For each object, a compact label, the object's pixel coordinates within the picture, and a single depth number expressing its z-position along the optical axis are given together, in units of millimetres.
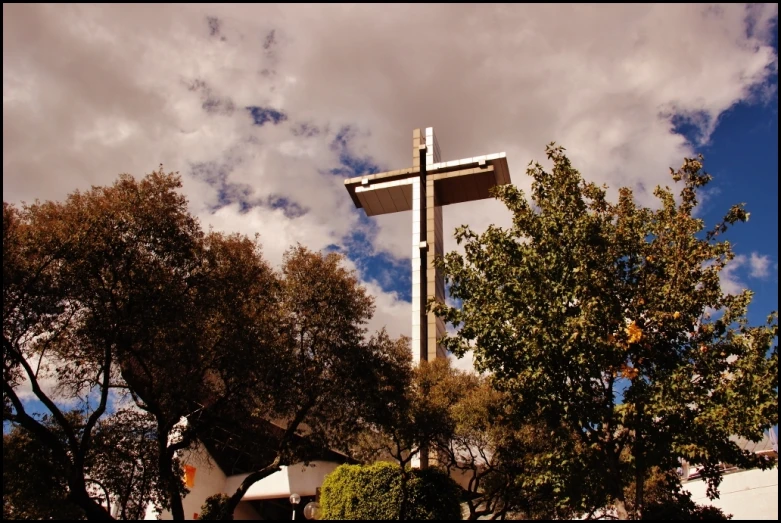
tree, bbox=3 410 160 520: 16094
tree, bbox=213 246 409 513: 18375
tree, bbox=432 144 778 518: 10961
